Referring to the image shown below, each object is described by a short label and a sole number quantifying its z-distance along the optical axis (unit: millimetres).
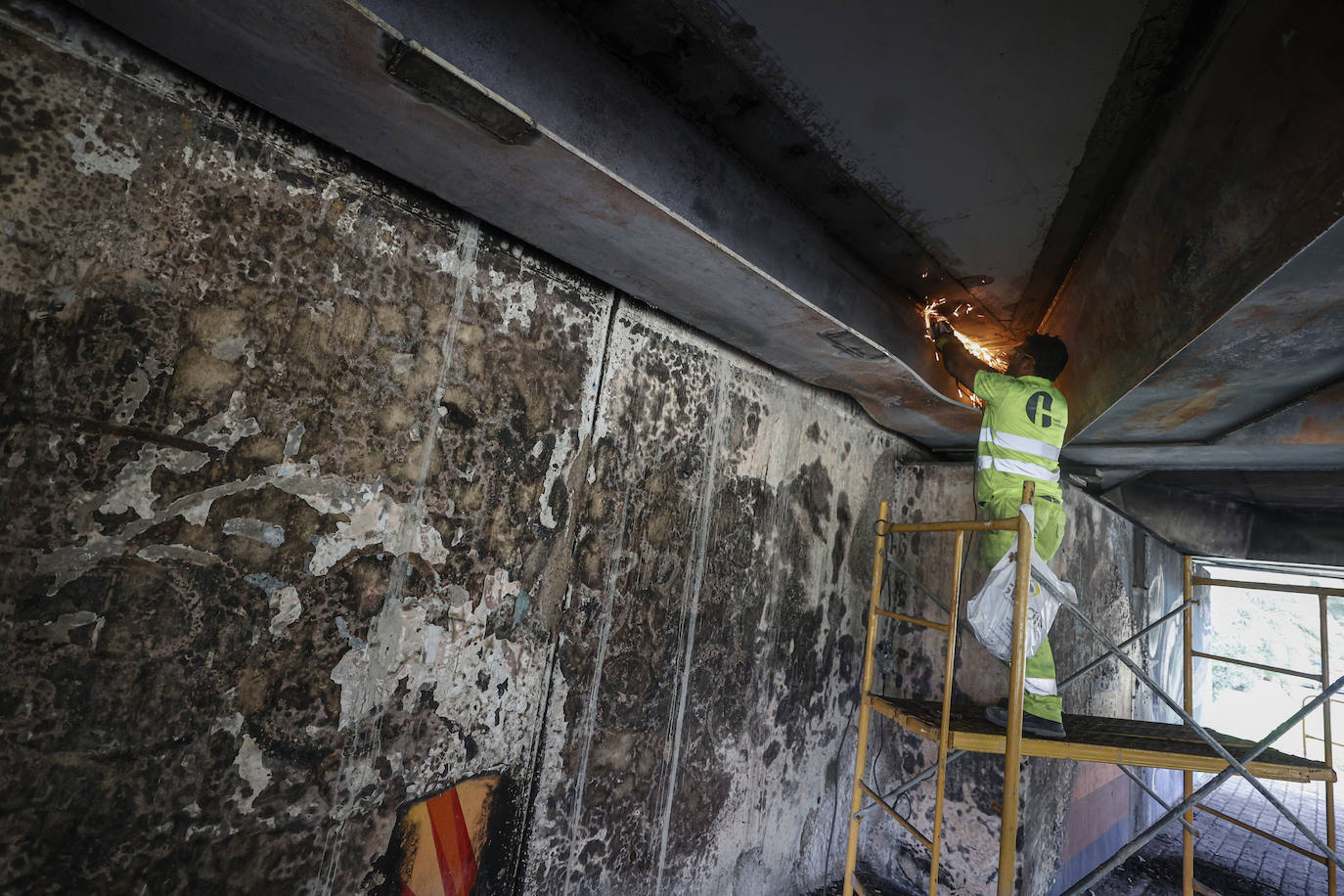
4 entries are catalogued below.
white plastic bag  2514
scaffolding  2309
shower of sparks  3811
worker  2838
